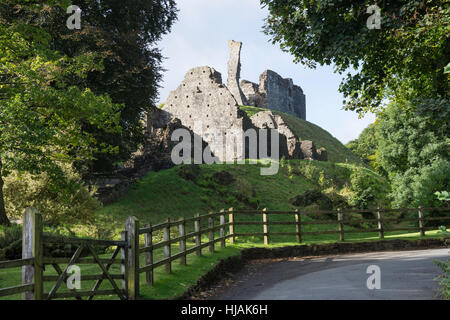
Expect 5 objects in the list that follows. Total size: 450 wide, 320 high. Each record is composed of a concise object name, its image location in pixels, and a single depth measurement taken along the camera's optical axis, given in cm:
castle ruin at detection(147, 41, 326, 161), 4550
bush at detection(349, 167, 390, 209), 3005
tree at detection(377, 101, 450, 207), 2638
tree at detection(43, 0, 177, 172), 2145
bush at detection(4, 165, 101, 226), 1602
